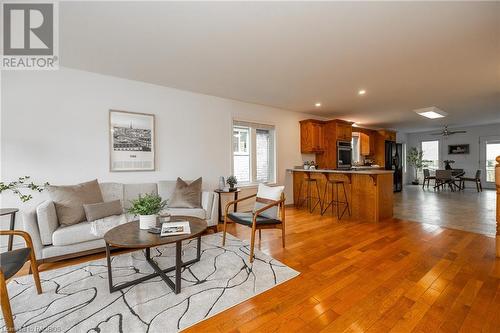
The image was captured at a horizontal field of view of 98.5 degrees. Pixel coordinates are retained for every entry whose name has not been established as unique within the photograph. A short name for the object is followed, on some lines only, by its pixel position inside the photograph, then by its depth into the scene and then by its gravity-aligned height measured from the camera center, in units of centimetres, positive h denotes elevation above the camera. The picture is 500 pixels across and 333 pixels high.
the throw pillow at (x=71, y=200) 259 -43
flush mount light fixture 506 +131
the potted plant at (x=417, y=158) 997 +30
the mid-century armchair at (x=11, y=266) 138 -73
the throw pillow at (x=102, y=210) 270 -56
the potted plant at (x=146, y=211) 218 -46
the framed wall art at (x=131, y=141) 345 +42
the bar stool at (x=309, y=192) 519 -67
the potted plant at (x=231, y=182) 425 -33
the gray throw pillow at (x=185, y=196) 337 -48
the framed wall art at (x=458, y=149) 889 +64
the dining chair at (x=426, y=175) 858 -42
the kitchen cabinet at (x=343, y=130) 607 +101
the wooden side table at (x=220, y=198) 402 -65
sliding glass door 832 +26
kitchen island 414 -57
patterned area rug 158 -114
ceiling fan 803 +125
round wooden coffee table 182 -65
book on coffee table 201 -61
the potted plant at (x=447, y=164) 862 +2
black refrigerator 798 +17
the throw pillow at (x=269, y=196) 291 -44
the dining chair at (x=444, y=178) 776 -52
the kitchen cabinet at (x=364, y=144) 785 +76
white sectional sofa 234 -78
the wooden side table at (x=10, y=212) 234 -50
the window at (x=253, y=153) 493 +31
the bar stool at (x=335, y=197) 459 -73
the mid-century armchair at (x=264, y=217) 263 -69
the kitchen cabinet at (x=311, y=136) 586 +80
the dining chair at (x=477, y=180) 769 -56
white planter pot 218 -56
